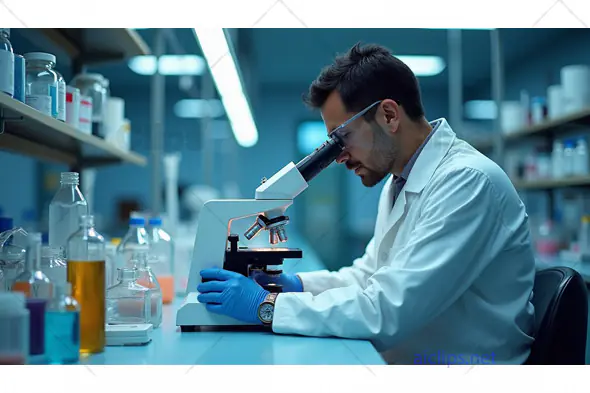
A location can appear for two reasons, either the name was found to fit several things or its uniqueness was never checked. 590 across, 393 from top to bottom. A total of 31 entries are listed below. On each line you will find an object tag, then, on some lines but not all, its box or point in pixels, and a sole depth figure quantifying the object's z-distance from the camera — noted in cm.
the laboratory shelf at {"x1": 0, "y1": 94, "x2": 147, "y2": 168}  131
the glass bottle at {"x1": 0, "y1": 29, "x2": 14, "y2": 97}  118
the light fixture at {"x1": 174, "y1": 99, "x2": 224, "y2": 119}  880
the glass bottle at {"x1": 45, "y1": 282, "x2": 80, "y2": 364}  96
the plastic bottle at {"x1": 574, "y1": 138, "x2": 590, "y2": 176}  319
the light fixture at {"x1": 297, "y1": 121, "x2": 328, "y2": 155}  675
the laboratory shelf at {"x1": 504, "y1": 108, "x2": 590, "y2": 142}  307
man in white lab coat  120
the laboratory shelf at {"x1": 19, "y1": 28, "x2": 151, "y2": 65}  208
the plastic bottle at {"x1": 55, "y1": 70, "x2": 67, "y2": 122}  153
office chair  132
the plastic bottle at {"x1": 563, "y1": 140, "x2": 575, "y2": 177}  327
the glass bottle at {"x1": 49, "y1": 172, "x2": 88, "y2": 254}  145
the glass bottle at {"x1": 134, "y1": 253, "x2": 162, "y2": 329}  136
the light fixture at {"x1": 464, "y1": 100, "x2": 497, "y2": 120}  843
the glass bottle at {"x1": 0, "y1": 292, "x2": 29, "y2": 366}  91
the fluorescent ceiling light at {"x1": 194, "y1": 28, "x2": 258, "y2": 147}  154
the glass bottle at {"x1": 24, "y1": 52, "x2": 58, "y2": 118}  139
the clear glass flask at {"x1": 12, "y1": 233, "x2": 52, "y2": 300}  97
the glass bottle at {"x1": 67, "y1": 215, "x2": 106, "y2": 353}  104
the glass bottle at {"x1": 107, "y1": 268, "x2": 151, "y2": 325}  131
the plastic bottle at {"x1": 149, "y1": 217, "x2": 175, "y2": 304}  182
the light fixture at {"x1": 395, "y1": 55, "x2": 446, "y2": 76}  381
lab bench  106
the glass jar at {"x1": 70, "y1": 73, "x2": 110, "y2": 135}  210
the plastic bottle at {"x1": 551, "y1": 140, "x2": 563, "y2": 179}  344
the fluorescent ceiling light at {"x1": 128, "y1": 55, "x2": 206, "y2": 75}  534
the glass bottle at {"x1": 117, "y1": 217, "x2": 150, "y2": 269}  164
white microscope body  134
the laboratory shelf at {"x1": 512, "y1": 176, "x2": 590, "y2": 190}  302
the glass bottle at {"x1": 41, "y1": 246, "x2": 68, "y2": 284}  108
